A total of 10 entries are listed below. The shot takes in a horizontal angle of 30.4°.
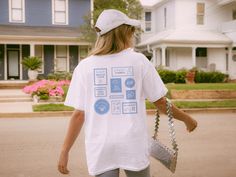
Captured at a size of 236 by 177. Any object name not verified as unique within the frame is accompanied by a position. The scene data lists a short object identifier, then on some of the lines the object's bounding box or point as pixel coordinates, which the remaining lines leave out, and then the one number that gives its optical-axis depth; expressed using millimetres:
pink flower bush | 17553
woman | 2717
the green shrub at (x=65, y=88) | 18416
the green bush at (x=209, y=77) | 27844
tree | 27048
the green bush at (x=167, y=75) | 26391
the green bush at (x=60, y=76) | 25388
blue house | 27531
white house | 31516
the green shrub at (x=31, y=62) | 25375
